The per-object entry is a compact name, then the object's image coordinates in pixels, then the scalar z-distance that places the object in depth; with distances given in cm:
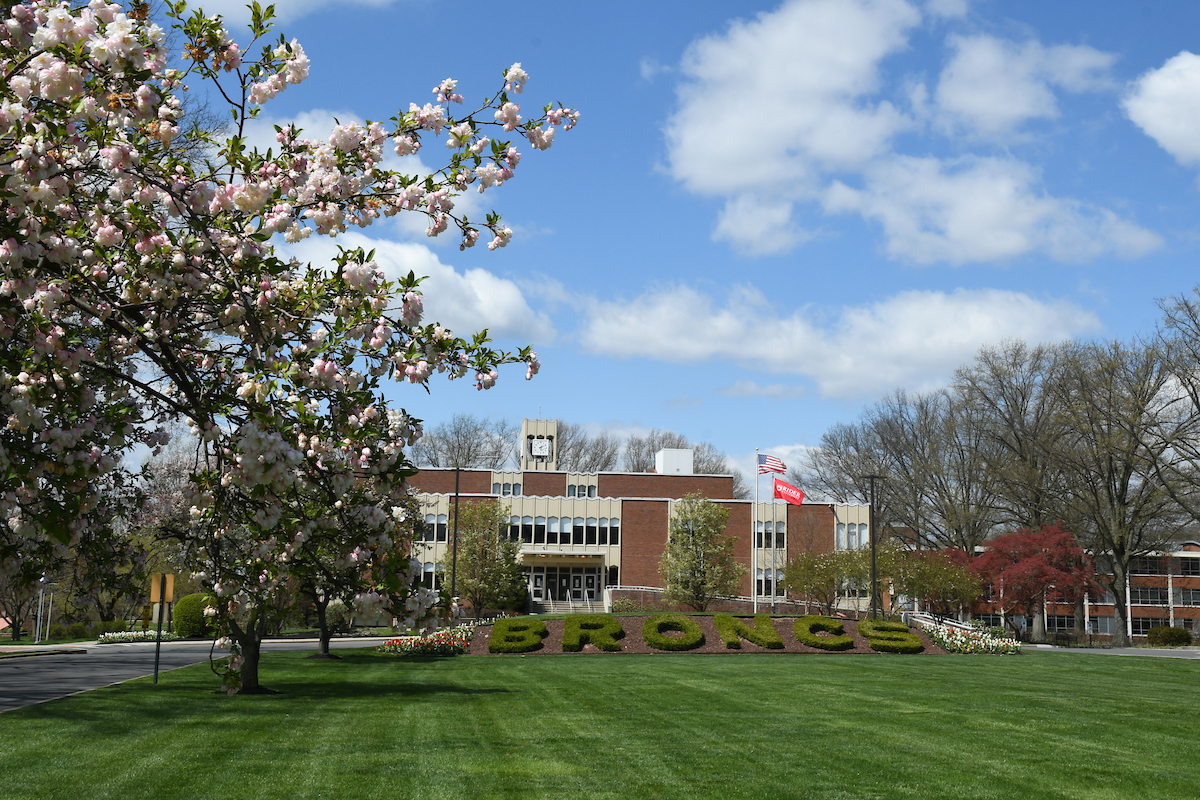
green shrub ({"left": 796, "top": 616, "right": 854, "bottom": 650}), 3056
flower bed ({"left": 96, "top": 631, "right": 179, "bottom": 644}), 3759
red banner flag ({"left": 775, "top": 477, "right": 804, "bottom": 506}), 4538
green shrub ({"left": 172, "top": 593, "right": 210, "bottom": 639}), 3859
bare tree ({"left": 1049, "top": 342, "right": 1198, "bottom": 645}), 4475
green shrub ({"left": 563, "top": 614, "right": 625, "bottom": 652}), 2895
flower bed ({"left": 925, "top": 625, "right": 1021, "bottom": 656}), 3225
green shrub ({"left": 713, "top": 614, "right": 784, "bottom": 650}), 3006
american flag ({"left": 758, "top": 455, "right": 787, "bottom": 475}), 4382
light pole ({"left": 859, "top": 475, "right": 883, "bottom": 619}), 4028
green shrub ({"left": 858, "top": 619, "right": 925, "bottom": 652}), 3056
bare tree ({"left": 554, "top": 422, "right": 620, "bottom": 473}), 8731
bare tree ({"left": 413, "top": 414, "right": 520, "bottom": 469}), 8275
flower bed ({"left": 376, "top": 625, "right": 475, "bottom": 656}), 2778
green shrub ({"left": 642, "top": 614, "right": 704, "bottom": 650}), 2928
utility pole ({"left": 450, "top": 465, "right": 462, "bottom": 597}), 4350
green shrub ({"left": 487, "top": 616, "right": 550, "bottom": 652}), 2809
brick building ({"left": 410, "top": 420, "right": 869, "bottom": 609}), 6669
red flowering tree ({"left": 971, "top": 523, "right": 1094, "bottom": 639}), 4709
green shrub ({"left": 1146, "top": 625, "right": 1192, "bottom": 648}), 4772
